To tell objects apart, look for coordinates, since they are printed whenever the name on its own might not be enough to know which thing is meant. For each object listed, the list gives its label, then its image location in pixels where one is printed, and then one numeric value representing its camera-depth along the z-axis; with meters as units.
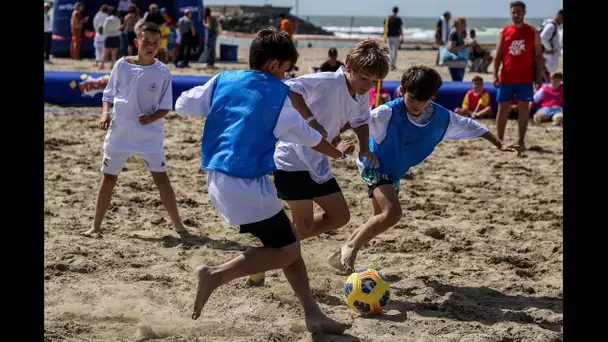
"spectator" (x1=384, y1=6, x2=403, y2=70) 21.30
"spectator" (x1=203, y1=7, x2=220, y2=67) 21.80
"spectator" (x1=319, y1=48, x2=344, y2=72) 12.57
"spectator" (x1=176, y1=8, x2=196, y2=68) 20.89
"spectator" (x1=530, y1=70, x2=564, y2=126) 12.02
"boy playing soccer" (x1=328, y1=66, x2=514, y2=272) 4.78
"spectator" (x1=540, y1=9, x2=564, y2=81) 15.36
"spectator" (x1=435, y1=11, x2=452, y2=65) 23.73
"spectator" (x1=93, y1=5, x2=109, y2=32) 21.36
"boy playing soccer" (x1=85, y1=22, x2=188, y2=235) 5.65
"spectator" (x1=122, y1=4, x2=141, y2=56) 20.11
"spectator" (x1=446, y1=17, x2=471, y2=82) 16.70
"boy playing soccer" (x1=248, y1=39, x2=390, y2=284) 4.46
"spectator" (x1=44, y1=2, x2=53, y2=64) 21.82
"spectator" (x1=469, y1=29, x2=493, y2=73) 21.53
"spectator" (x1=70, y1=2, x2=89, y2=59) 22.97
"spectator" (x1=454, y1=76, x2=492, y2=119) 12.22
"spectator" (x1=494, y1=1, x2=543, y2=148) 9.62
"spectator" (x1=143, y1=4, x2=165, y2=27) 15.78
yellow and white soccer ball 4.23
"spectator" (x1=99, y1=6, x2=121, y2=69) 20.16
